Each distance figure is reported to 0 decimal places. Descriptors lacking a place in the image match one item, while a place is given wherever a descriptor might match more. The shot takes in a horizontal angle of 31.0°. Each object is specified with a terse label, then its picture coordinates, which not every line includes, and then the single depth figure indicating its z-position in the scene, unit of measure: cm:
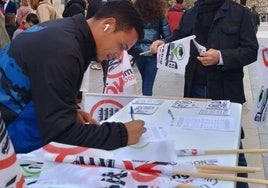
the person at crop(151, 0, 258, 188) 353
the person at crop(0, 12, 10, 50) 513
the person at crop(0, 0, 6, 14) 948
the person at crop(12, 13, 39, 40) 770
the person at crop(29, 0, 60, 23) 732
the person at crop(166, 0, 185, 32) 1080
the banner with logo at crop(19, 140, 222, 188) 181
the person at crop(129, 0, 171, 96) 598
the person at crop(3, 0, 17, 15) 995
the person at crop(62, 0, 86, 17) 767
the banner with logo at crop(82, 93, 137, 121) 363
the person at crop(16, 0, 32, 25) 899
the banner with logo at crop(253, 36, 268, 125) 347
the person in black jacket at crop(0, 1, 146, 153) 192
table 221
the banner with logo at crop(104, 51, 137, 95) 444
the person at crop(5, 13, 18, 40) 866
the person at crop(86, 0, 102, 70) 736
